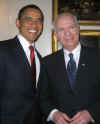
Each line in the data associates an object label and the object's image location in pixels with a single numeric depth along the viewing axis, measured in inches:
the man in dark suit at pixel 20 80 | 75.2
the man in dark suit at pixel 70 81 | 64.1
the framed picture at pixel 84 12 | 104.7
